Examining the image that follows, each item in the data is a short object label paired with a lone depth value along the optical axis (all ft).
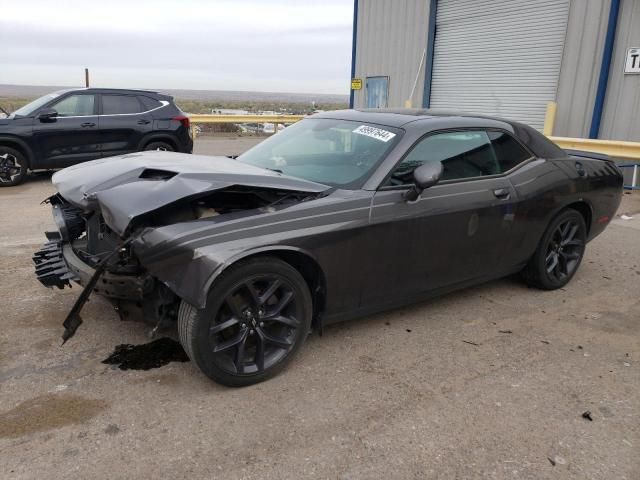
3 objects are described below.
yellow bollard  35.27
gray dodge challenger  9.53
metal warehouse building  32.09
